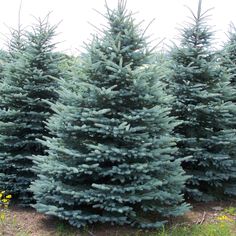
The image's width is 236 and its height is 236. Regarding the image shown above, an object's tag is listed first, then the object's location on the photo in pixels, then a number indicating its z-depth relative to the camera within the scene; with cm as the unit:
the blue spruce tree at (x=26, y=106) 578
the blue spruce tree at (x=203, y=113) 595
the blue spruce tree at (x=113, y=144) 445
